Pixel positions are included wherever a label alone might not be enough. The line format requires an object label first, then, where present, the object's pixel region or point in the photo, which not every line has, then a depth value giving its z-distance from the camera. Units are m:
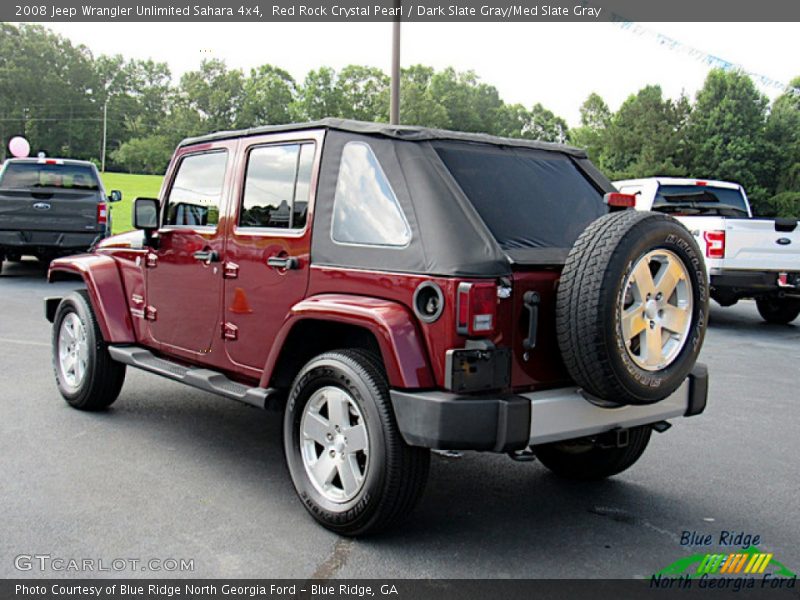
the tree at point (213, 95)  86.31
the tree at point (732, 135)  44.91
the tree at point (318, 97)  79.62
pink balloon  24.07
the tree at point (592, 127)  56.94
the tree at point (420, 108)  72.88
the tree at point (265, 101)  83.94
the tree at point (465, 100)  83.75
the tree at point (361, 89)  80.19
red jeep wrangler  3.39
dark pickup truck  13.35
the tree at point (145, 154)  88.88
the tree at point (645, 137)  47.75
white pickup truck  10.30
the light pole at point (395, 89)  15.31
